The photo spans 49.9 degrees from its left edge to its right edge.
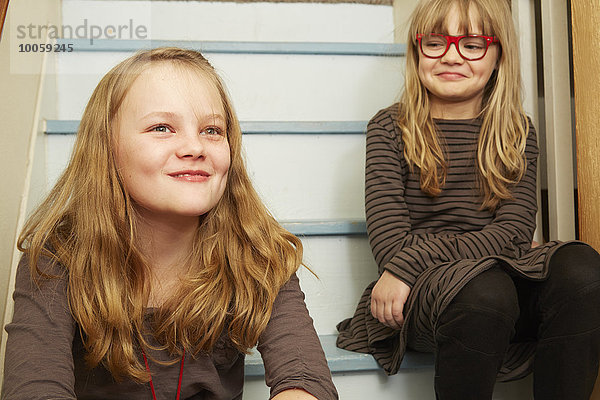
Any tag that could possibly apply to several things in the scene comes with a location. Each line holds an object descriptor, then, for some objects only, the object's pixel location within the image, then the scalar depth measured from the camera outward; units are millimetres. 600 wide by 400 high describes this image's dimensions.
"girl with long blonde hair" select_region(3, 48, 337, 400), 890
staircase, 1380
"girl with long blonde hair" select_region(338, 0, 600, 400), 971
